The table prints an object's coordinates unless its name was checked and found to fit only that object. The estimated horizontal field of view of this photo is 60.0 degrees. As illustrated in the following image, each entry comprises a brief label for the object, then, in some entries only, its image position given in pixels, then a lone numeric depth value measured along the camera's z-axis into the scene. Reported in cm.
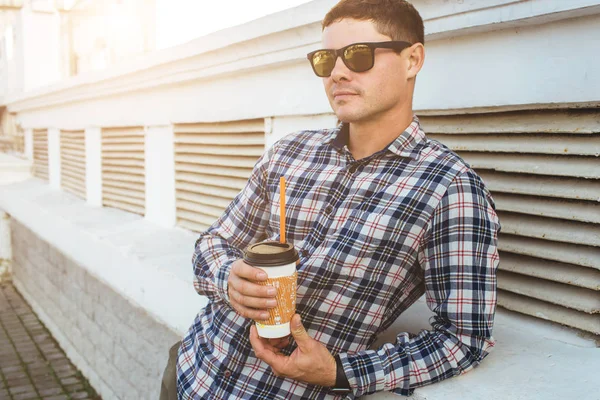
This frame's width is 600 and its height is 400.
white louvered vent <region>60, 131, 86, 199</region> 756
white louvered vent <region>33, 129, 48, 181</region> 952
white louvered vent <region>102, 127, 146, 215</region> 575
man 164
